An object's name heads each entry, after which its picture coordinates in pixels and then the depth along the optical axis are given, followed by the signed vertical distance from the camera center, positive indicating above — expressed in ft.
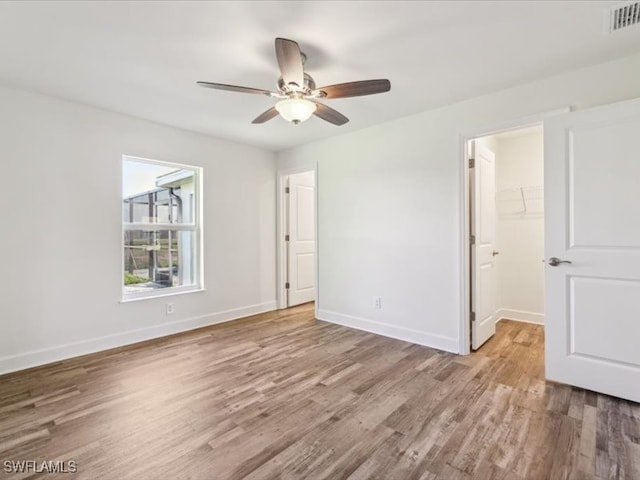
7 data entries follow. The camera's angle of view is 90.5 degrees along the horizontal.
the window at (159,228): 11.43 +0.50
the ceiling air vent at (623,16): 5.81 +4.23
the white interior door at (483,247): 10.25 -0.29
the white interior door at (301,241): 16.43 -0.07
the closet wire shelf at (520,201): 13.30 +1.59
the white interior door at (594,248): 6.99 -0.24
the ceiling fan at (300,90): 6.15 +3.30
